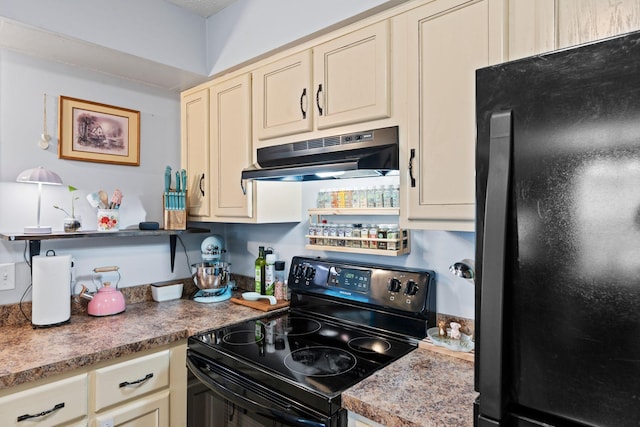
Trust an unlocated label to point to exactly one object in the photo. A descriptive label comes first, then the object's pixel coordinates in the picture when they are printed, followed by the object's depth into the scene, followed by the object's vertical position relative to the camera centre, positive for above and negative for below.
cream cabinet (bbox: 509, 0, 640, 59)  0.95 +0.52
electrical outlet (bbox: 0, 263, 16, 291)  1.76 -0.31
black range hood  1.40 +0.23
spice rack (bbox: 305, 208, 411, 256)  1.62 -0.13
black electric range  1.18 -0.53
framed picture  1.96 +0.43
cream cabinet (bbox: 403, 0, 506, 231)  1.19 +0.37
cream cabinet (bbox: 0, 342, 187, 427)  1.29 -0.71
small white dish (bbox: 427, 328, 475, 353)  1.38 -0.49
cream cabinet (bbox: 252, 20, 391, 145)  1.43 +0.54
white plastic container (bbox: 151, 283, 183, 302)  2.20 -0.48
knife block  2.17 +0.01
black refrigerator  0.57 -0.04
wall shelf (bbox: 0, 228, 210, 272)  1.65 -0.11
